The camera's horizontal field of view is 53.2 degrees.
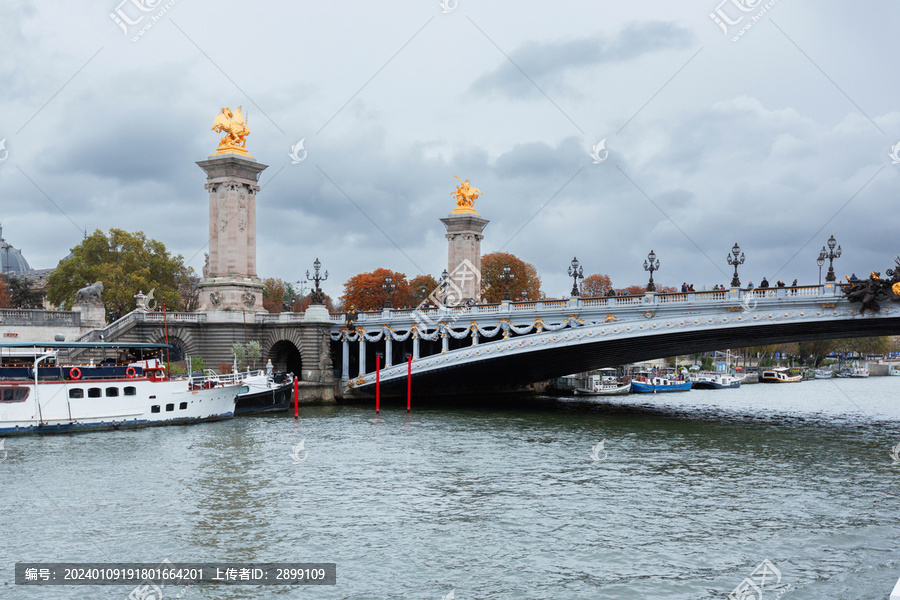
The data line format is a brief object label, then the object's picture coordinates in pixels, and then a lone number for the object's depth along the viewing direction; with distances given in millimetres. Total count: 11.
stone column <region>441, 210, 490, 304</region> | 71375
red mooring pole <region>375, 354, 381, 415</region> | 49719
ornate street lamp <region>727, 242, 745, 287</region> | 41625
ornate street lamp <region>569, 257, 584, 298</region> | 48241
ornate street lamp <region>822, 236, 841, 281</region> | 39406
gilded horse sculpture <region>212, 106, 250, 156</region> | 56500
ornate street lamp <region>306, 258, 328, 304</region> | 55056
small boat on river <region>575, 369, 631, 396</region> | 72625
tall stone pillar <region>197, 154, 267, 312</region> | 55969
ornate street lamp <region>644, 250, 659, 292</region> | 44031
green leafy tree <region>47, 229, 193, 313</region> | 72250
